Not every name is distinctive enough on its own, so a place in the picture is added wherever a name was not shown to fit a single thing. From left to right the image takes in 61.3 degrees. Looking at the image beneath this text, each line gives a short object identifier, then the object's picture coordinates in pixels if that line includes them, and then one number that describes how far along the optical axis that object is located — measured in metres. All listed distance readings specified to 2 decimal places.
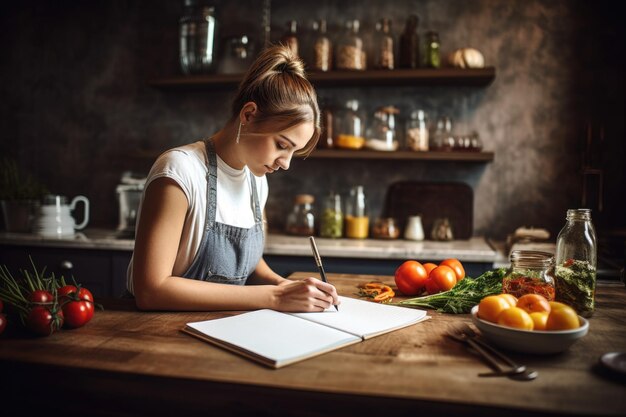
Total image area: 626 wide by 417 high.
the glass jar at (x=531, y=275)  1.44
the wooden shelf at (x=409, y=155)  3.18
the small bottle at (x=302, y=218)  3.41
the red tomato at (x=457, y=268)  1.76
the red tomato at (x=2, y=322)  1.20
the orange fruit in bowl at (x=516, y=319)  1.14
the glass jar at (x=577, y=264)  1.45
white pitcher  3.30
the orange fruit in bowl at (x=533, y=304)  1.24
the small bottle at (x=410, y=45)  3.30
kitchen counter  2.86
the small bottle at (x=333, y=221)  3.37
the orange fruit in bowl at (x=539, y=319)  1.16
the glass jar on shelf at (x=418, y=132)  3.30
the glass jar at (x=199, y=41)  3.58
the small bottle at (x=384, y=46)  3.31
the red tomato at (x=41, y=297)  1.23
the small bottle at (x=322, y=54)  3.36
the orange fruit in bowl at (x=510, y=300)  1.26
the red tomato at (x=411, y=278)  1.70
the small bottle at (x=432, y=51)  3.28
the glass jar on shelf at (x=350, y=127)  3.37
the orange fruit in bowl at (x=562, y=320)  1.13
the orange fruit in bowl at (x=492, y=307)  1.20
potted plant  3.46
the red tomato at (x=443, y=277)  1.64
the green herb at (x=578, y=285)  1.45
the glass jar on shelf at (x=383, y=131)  3.31
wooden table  0.92
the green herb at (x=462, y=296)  1.50
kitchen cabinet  3.12
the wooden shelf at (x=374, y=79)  3.15
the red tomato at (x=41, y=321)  1.20
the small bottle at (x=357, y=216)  3.37
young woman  1.47
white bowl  1.10
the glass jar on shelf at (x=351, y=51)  3.32
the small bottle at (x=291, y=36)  3.43
